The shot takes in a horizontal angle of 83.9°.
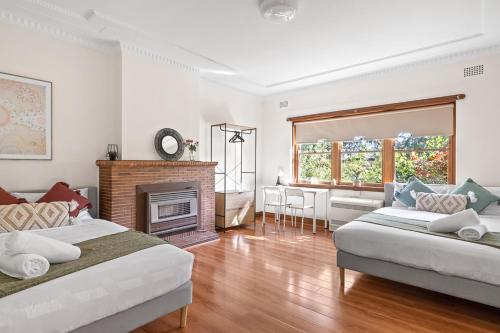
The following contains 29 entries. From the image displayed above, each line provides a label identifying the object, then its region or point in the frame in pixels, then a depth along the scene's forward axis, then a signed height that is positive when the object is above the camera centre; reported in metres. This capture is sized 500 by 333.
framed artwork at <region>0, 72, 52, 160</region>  3.09 +0.54
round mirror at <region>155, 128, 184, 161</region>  4.23 +0.32
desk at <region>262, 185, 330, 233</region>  5.11 -0.50
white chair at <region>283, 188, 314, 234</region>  5.00 -0.76
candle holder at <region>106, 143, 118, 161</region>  3.72 +0.17
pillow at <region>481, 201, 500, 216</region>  3.55 -0.56
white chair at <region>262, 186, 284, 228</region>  5.46 -0.72
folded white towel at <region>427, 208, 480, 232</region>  2.54 -0.52
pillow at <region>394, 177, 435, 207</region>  4.04 -0.37
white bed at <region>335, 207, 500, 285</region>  2.18 -0.74
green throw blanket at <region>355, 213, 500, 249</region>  2.38 -0.62
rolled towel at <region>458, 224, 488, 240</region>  2.40 -0.59
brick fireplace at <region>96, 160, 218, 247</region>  3.62 -0.27
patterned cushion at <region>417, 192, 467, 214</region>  3.60 -0.50
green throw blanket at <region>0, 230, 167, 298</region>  1.52 -0.64
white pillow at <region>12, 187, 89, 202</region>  3.00 -0.34
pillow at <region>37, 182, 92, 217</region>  3.03 -0.35
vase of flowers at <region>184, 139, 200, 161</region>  4.59 +0.31
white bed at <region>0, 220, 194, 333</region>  1.37 -0.73
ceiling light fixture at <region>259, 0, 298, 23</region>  2.70 +1.53
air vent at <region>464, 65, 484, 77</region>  4.00 +1.38
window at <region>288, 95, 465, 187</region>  4.40 +0.38
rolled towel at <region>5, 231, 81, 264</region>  1.69 -0.52
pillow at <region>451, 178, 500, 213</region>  3.57 -0.40
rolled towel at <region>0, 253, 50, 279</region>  1.59 -0.59
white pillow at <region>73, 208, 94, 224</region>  3.04 -0.60
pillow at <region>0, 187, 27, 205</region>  2.75 -0.35
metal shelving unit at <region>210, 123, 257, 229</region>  5.13 -0.18
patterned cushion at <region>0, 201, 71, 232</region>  2.55 -0.50
